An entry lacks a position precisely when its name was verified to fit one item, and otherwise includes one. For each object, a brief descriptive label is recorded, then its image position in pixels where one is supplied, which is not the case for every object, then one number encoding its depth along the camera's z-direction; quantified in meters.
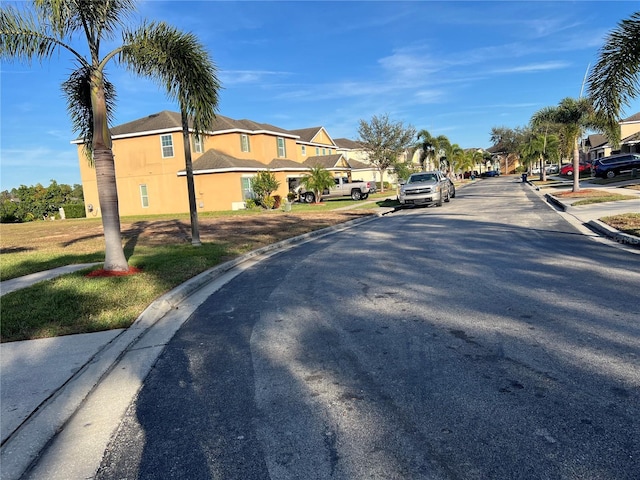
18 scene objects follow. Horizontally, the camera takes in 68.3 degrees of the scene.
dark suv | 34.19
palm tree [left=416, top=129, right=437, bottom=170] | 53.68
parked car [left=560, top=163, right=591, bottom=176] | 50.62
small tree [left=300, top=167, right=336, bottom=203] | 30.16
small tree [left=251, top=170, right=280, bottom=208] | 28.78
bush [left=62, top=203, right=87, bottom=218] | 38.88
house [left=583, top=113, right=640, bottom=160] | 46.07
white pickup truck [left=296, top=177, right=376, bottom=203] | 34.78
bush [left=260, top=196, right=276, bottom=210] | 29.06
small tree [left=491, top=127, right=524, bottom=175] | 103.31
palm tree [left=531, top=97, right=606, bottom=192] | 24.22
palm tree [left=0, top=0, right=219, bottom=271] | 8.16
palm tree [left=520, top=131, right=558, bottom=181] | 48.88
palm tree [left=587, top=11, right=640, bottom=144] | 10.68
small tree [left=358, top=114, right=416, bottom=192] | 47.16
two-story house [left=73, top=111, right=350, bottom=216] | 31.55
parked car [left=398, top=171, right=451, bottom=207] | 23.78
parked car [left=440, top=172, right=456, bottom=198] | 27.41
